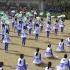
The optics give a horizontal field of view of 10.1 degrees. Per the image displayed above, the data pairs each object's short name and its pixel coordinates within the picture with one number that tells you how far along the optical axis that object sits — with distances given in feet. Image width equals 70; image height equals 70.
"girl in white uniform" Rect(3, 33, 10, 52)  80.93
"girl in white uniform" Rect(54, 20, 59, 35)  100.63
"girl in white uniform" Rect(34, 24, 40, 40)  92.22
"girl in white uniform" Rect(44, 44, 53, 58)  77.15
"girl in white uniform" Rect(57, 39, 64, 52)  82.28
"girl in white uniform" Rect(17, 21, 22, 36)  99.15
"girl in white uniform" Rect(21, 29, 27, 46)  84.69
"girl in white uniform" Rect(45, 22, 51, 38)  96.37
